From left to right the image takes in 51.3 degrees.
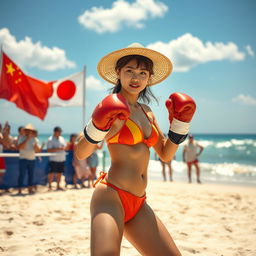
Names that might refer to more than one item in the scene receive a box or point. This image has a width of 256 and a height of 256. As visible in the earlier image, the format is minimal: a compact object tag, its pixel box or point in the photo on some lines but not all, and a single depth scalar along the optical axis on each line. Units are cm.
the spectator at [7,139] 765
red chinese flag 759
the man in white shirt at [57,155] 792
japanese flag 874
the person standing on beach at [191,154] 1046
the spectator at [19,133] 748
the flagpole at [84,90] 885
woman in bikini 170
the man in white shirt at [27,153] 700
